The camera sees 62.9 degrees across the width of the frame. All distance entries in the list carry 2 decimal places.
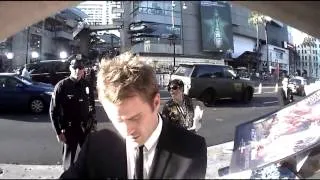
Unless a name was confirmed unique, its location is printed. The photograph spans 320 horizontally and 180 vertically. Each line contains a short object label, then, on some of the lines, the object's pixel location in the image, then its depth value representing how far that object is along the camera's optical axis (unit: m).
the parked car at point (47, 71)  7.39
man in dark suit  1.11
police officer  3.44
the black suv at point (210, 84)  6.45
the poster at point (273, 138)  1.36
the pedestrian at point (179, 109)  3.12
